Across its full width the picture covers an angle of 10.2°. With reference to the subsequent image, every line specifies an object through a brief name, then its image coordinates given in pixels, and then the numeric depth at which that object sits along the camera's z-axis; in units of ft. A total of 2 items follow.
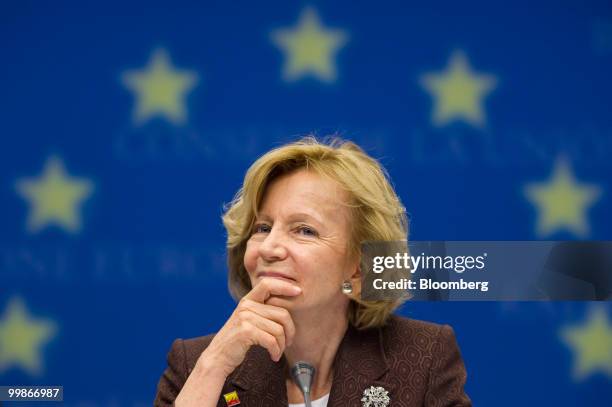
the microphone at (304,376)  13.44
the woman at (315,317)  13.66
